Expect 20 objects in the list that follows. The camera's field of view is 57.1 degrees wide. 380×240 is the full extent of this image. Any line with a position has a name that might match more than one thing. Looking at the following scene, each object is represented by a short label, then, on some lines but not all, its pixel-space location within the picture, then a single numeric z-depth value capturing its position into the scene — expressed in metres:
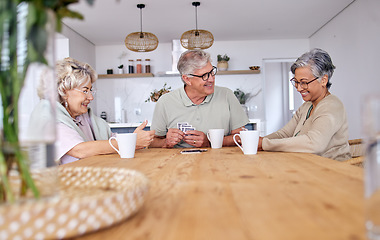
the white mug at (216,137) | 1.93
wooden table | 0.50
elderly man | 2.51
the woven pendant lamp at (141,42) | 5.26
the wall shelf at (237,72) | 6.73
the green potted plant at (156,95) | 5.40
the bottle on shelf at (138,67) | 6.89
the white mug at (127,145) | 1.55
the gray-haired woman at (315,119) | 1.73
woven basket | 0.44
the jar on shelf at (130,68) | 6.91
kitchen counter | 5.71
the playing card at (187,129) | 2.34
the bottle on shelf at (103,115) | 7.00
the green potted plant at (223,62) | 6.73
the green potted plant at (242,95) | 6.75
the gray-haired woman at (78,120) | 1.73
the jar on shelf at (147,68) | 6.88
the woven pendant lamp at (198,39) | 5.12
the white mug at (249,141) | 1.58
